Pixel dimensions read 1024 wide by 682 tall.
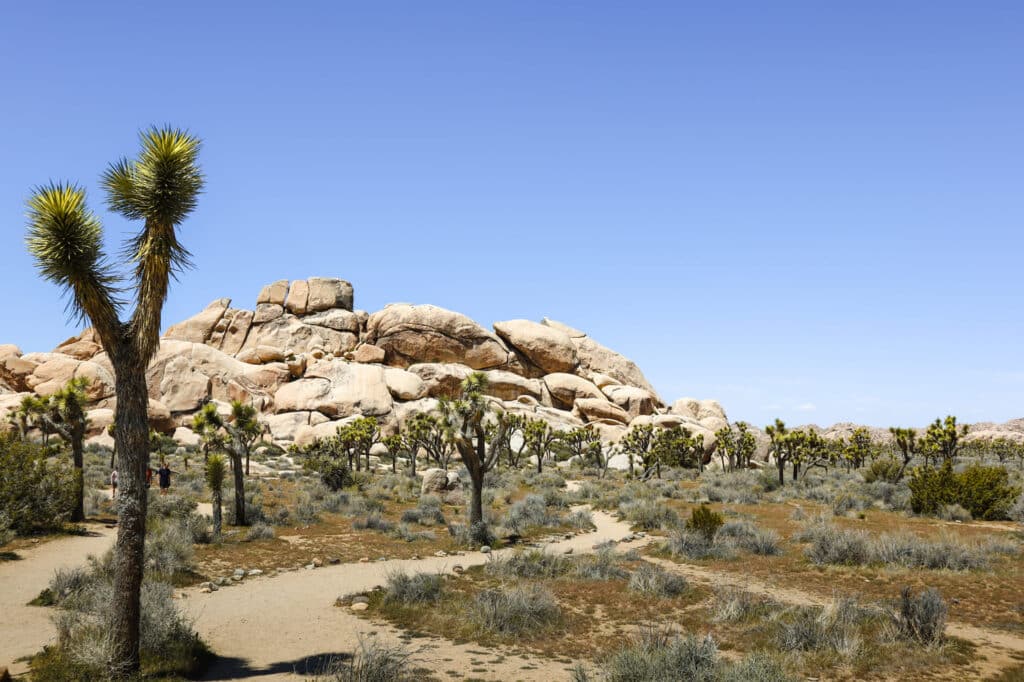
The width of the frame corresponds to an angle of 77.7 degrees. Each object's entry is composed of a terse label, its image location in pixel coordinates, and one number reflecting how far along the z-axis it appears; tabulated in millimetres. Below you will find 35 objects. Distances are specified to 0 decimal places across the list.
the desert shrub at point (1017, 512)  25016
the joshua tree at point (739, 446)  56356
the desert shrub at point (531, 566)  17047
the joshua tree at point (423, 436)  45406
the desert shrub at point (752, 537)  20150
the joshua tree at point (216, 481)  21953
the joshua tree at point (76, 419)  23516
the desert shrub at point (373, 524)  25109
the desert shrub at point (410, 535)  23391
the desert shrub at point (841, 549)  17953
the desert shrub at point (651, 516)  26844
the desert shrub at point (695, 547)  19656
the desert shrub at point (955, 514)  25922
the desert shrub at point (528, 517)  25938
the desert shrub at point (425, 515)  26719
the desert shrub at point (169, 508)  23562
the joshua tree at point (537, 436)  51281
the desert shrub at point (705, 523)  21783
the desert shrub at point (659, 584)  15172
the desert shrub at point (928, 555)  17031
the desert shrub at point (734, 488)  34419
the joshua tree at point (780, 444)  44281
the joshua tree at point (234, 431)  24438
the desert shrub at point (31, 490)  20703
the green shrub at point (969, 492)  26266
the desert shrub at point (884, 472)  40094
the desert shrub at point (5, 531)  18922
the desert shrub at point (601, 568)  16859
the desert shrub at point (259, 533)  21938
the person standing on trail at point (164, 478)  30797
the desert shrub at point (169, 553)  16106
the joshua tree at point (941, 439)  41125
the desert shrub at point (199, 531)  20734
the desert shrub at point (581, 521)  27141
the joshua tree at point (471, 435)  23891
